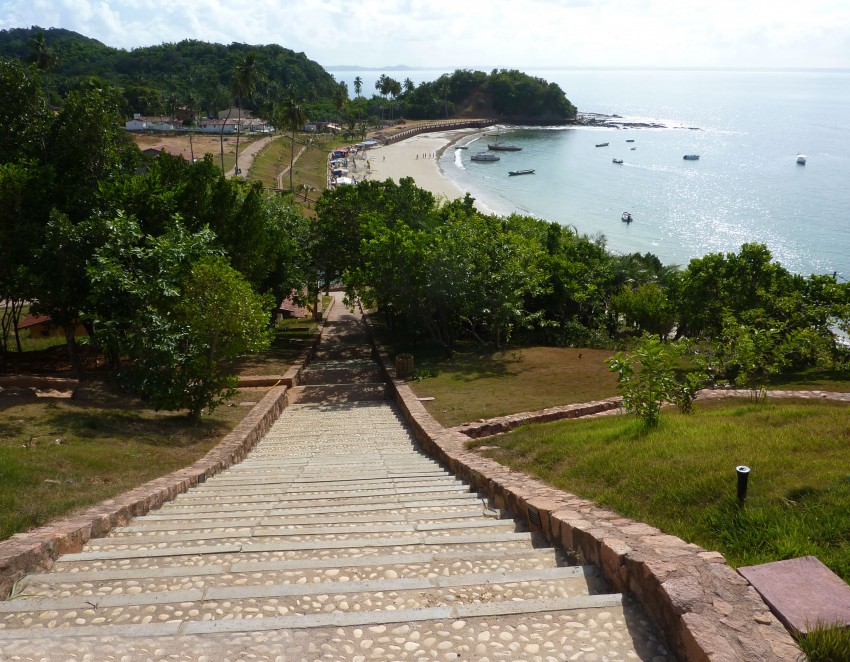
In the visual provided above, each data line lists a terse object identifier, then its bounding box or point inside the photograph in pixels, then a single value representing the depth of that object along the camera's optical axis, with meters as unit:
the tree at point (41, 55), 58.03
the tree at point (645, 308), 27.58
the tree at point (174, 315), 12.12
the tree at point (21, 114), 16.12
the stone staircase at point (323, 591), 3.82
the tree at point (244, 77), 55.09
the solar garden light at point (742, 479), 5.18
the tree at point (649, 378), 8.48
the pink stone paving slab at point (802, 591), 3.79
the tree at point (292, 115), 60.12
